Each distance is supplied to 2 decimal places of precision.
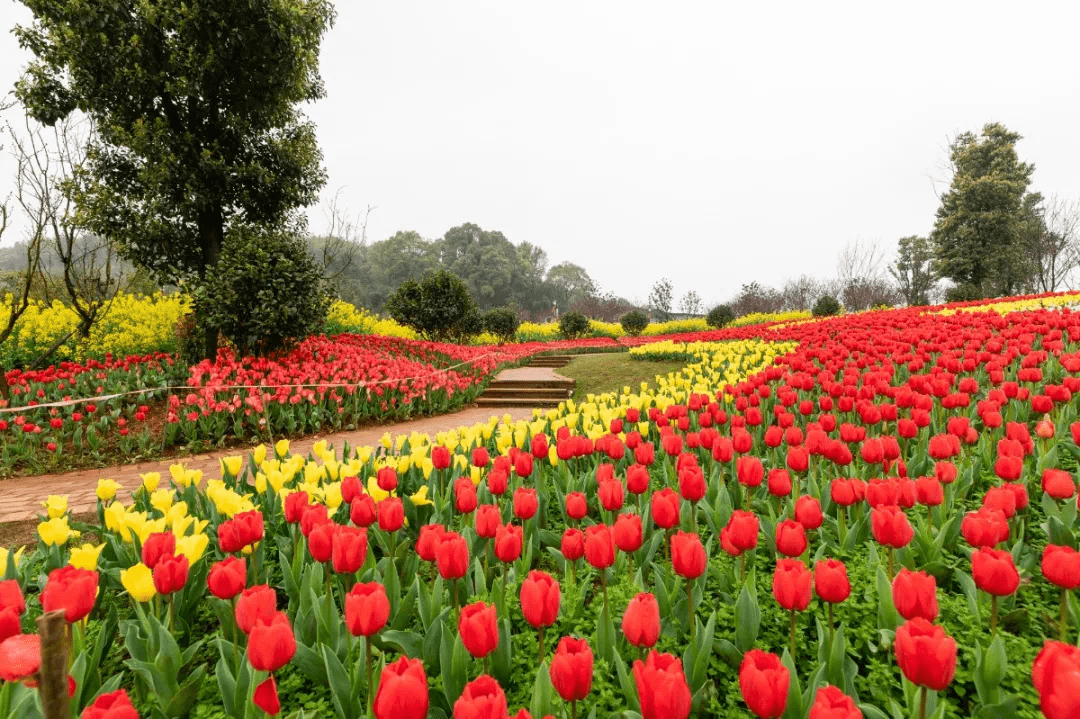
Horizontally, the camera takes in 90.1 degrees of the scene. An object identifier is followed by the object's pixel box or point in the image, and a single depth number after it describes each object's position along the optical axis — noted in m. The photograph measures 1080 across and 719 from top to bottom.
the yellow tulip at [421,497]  2.52
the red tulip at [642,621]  1.33
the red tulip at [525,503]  2.17
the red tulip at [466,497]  2.25
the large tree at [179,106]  9.76
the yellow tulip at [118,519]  2.23
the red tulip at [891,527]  1.73
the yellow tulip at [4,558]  2.08
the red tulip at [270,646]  1.22
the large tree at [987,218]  33.88
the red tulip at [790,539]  1.71
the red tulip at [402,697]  0.98
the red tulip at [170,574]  1.63
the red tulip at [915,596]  1.32
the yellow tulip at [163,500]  2.38
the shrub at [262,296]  9.15
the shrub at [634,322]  27.83
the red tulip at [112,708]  0.94
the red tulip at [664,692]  1.00
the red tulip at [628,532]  1.80
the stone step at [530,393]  11.80
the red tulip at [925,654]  1.07
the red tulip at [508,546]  1.74
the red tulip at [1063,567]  1.44
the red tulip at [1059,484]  2.07
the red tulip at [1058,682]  0.92
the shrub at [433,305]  19.86
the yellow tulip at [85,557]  1.78
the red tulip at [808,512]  1.95
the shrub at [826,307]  25.84
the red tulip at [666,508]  1.98
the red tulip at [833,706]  0.90
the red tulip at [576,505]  2.26
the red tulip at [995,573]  1.44
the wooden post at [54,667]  0.69
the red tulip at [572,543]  1.91
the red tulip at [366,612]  1.32
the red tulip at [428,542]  1.79
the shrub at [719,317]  26.02
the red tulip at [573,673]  1.14
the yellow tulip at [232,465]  3.17
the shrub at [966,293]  33.62
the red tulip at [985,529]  1.65
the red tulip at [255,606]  1.39
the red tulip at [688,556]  1.60
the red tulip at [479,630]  1.28
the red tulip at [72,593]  1.44
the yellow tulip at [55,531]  2.17
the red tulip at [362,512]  2.05
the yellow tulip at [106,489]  2.73
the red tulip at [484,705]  0.94
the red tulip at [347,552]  1.67
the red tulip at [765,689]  1.07
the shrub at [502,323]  26.11
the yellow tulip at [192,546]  1.89
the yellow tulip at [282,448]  3.24
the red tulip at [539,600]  1.40
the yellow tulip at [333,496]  2.45
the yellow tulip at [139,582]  1.65
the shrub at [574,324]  27.84
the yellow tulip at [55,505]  2.33
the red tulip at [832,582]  1.47
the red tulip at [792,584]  1.45
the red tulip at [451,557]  1.63
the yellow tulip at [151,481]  2.79
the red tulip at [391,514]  2.02
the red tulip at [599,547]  1.67
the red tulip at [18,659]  0.82
